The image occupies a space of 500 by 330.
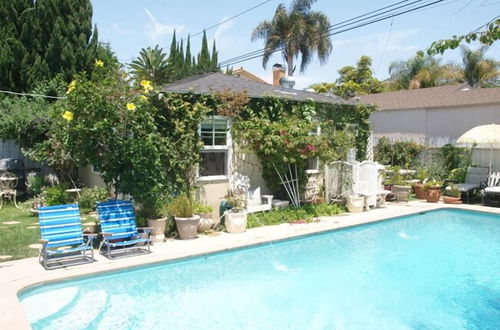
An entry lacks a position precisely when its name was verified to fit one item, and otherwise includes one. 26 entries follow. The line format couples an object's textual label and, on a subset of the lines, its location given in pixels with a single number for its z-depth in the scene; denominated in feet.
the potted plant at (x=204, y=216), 33.58
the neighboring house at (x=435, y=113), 75.07
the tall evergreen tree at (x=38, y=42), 56.70
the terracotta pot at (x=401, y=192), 52.24
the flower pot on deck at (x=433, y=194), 52.60
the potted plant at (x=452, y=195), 51.62
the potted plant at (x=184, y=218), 31.42
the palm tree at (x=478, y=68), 124.36
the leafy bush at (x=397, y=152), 66.28
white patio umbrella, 49.52
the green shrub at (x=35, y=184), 47.03
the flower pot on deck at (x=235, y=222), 34.06
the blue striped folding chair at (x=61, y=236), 24.93
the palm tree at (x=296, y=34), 111.24
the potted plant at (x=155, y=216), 30.40
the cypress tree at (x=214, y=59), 99.86
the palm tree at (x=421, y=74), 129.39
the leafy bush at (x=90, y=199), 42.14
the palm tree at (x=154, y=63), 62.80
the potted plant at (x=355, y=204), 44.60
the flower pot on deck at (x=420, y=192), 54.78
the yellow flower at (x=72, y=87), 28.12
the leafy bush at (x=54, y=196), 39.63
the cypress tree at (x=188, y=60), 97.09
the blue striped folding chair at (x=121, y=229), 27.55
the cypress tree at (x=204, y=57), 97.71
